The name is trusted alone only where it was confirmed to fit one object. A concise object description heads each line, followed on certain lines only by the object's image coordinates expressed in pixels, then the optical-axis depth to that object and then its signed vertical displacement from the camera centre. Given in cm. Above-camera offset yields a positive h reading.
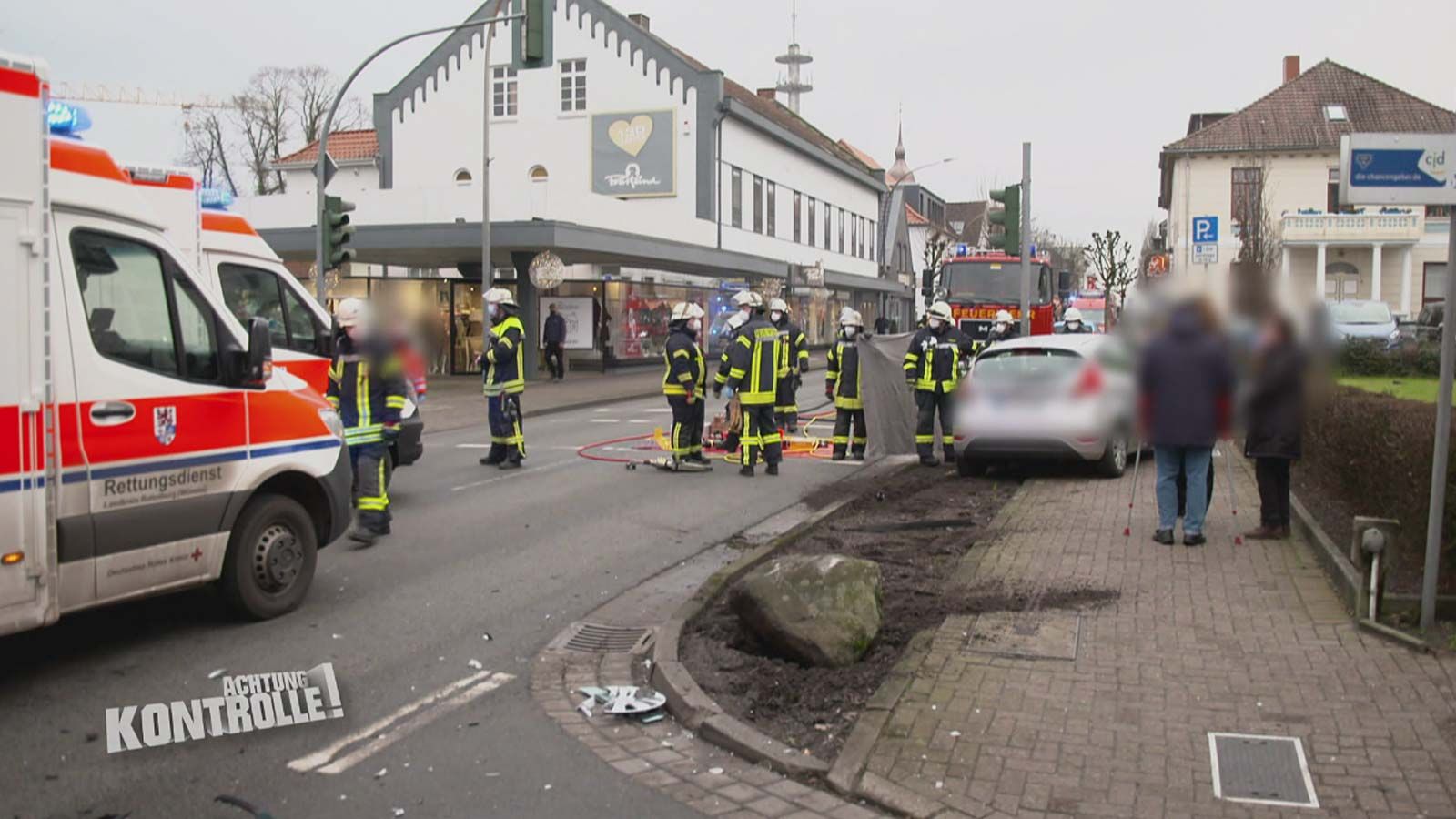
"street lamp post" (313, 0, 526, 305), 1858 +282
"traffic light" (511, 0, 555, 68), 1761 +435
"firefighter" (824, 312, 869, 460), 1541 -58
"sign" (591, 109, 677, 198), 4356 +661
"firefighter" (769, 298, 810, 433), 1513 -24
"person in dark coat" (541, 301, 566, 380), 3244 +3
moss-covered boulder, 640 -142
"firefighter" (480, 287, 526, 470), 1355 -30
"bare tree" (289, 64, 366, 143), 6109 +1146
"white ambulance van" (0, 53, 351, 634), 575 -40
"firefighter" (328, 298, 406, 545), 965 -68
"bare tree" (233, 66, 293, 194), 6091 +1055
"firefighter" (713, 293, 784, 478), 1373 -48
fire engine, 2516 +115
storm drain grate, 710 -176
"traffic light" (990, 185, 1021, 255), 1496 +155
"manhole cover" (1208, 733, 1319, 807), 468 -169
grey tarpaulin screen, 1544 -75
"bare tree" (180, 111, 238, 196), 5497 +860
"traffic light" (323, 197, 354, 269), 1878 +164
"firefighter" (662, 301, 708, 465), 1371 -27
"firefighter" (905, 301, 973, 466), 1141 -28
